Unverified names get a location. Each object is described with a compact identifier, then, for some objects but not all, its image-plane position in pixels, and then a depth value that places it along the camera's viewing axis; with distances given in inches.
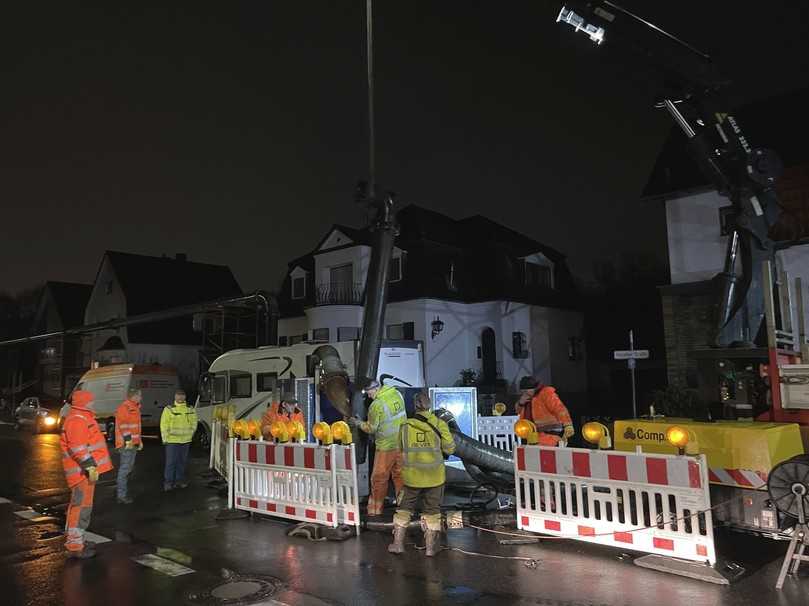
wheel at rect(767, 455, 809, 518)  212.7
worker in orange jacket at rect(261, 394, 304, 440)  394.9
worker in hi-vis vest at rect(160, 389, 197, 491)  434.0
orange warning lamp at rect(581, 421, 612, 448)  252.5
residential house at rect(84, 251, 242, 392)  1421.0
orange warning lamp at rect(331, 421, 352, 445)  302.5
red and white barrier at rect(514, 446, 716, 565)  224.7
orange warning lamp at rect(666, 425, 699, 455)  225.6
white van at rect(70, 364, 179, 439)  874.8
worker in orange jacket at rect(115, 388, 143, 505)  401.1
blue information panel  452.8
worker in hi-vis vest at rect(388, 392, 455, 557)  254.4
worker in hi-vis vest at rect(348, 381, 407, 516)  324.2
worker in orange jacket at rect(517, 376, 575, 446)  301.3
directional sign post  566.9
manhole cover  211.2
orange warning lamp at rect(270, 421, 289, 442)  330.0
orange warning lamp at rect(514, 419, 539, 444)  279.7
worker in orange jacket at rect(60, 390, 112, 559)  277.7
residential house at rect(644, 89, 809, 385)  668.7
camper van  550.3
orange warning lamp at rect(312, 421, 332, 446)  303.7
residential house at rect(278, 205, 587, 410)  1010.1
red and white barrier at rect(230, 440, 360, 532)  296.4
